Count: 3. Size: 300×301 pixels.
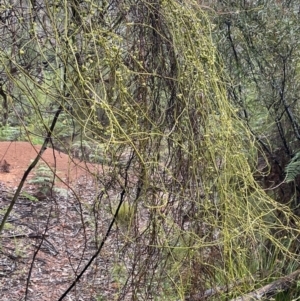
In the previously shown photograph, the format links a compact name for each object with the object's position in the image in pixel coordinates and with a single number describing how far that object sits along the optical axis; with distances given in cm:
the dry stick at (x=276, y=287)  362
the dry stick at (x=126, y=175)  271
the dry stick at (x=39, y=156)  299
